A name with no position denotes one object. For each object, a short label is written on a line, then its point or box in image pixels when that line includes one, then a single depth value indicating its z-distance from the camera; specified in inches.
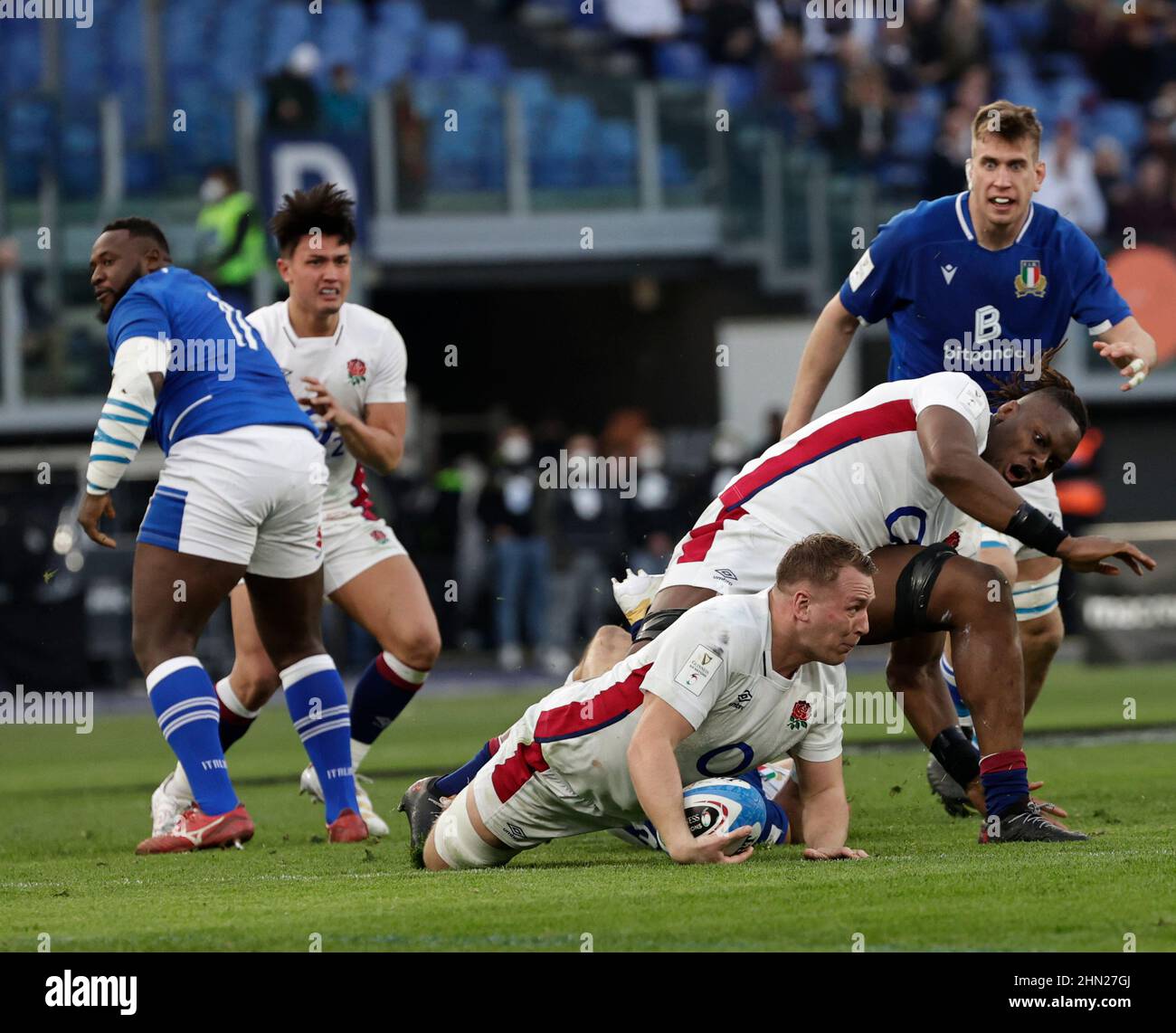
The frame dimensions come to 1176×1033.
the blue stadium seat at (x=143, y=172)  764.0
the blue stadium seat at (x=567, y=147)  815.7
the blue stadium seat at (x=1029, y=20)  930.7
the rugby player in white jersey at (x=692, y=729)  214.7
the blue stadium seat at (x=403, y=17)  893.0
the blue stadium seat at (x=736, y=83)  852.0
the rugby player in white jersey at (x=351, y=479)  311.3
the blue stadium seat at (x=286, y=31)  855.7
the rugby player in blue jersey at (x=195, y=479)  274.2
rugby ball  231.8
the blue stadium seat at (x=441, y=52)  876.6
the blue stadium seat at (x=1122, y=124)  874.8
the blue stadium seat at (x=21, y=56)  804.6
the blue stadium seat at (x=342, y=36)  868.6
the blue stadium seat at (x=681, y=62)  886.4
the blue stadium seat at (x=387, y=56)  868.0
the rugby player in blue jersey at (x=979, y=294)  287.6
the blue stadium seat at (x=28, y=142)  760.3
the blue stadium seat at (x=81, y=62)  808.9
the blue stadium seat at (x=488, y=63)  877.8
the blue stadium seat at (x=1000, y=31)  925.2
